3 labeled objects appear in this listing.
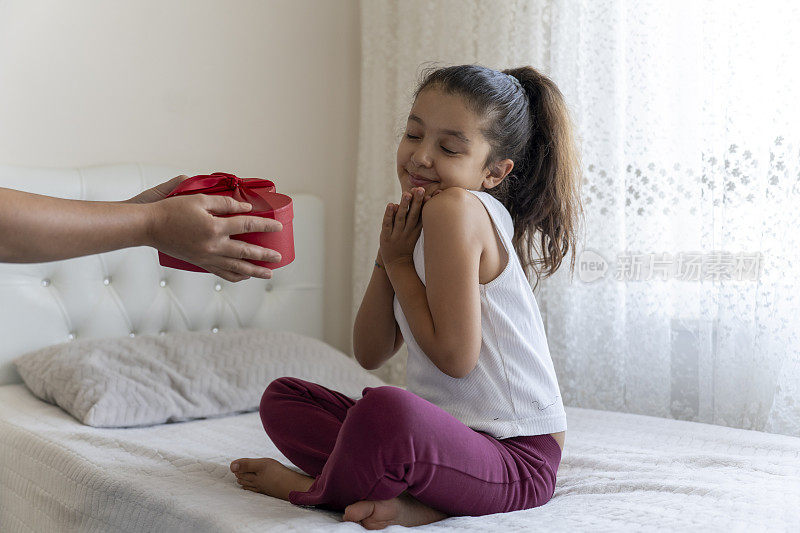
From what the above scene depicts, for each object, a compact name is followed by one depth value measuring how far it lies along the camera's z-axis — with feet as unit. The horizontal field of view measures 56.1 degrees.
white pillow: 5.93
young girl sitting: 3.58
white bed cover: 3.87
